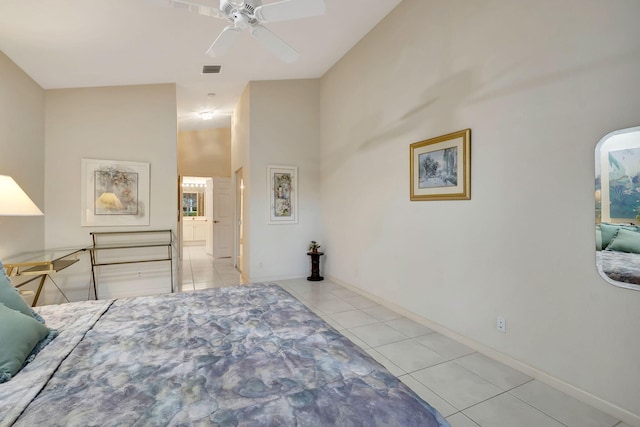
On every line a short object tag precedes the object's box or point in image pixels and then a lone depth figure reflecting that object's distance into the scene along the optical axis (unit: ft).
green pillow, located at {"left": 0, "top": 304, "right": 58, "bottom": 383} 3.53
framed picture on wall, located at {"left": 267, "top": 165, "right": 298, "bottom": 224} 16.24
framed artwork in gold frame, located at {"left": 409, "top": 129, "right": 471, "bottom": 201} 8.49
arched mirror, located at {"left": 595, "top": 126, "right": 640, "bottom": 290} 5.39
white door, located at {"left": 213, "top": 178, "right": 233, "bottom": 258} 24.73
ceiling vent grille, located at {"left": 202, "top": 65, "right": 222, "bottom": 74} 12.86
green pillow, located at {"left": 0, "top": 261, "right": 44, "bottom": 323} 4.54
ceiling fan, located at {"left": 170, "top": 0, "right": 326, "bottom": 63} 6.36
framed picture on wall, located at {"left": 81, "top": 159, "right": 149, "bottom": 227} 13.15
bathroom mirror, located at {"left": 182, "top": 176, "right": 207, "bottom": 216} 33.86
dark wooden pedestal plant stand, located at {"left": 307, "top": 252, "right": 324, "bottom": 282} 16.28
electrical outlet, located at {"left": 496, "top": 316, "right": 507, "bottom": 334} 7.47
